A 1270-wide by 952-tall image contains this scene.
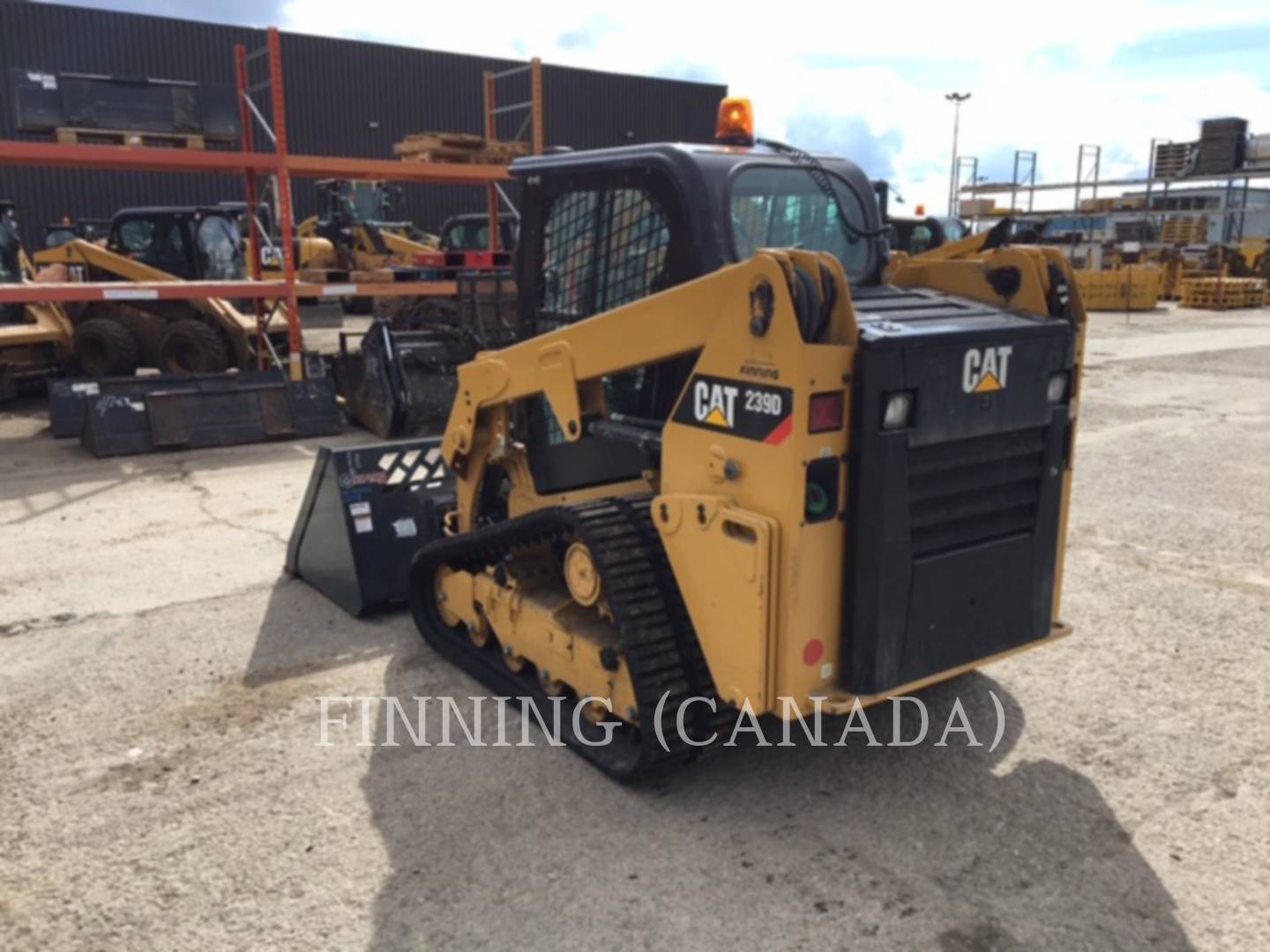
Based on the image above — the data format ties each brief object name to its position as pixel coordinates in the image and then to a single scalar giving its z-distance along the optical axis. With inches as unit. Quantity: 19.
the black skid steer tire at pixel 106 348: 484.1
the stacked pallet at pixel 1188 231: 1350.9
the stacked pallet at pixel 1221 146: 1230.9
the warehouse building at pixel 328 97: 933.2
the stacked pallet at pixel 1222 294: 1067.9
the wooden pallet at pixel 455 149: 514.3
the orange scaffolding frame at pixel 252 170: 406.9
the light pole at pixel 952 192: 1553.5
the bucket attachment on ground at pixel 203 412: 371.6
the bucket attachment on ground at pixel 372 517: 213.5
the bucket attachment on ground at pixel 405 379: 392.2
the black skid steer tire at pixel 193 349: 490.3
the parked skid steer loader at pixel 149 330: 488.4
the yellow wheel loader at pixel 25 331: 477.7
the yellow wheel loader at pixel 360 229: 748.0
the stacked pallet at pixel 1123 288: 1038.4
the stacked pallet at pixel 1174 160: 1289.4
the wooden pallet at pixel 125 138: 432.1
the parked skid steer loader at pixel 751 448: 124.9
